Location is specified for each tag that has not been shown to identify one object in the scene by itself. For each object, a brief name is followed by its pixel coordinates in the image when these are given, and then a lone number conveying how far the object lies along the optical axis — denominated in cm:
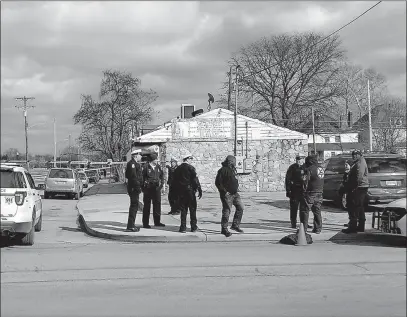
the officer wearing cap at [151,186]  1225
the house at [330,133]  5320
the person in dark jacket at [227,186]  1139
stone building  2881
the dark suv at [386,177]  1591
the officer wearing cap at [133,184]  1170
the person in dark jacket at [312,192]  1164
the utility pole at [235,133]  2886
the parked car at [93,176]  5044
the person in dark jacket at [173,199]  1567
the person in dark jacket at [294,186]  1214
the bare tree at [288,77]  4012
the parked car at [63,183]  2516
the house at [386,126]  4550
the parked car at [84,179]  3838
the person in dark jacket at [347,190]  1198
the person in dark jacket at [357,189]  1168
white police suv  798
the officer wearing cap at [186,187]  1166
